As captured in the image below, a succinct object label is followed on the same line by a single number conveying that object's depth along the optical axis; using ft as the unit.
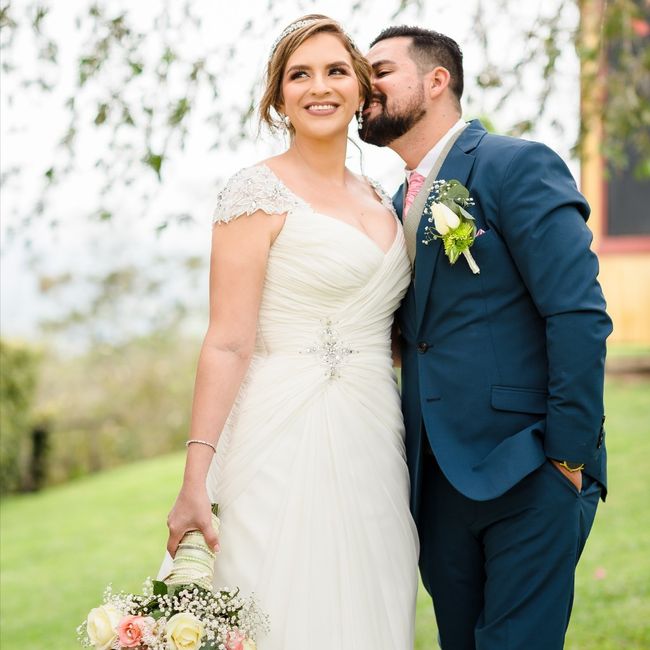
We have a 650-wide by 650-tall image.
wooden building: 39.17
